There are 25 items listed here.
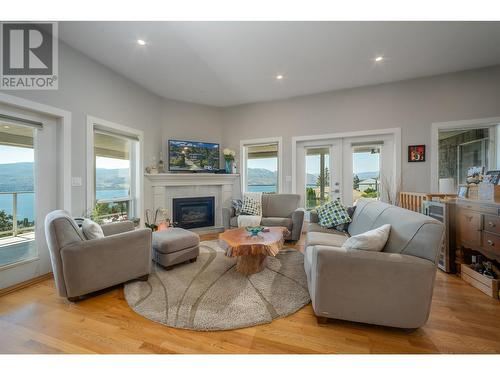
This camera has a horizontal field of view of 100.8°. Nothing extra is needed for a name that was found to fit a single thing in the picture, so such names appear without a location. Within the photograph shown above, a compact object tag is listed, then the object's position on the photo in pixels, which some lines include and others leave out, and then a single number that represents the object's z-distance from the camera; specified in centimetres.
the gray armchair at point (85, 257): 178
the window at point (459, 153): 349
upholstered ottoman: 246
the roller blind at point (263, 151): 472
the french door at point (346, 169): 393
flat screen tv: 429
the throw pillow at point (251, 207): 398
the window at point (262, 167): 474
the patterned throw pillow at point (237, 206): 406
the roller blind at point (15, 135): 214
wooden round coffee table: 221
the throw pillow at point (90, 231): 196
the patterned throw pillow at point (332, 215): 290
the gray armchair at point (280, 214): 359
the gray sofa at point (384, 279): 139
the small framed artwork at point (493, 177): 214
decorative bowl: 259
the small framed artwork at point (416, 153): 358
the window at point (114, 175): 309
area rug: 162
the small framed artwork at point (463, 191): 246
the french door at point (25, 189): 216
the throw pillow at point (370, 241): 155
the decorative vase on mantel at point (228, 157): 470
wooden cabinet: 202
